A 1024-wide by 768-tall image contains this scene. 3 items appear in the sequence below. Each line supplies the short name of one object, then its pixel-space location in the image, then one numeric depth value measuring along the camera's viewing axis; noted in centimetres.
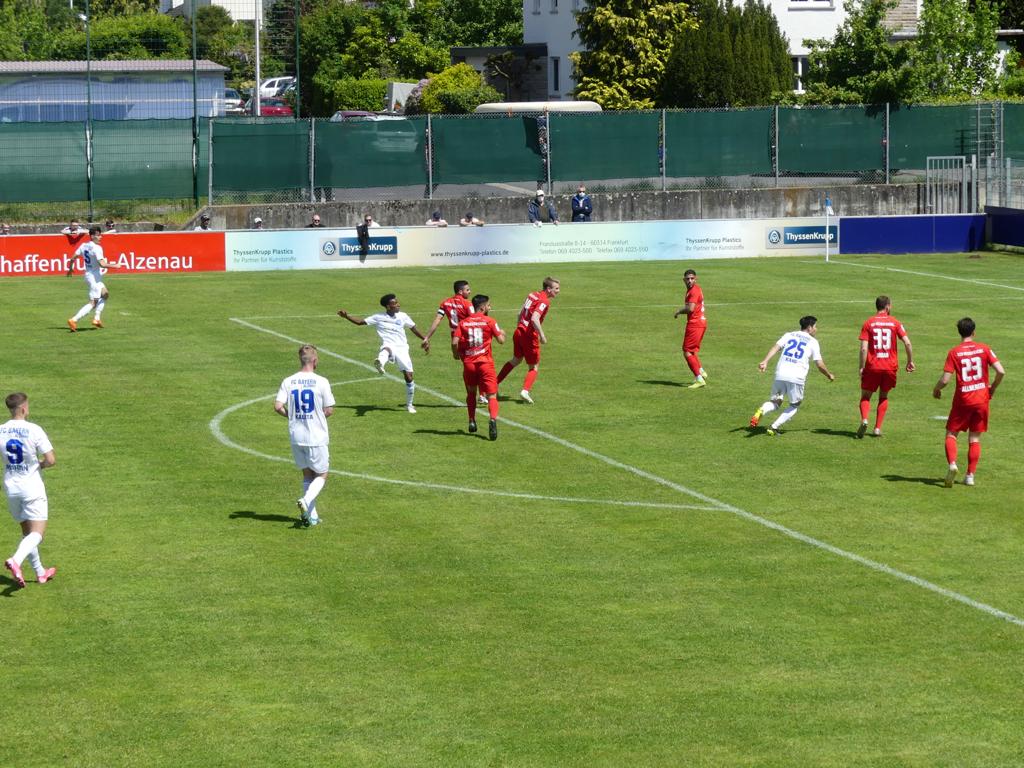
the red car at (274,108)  9688
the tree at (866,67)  6850
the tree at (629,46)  7669
